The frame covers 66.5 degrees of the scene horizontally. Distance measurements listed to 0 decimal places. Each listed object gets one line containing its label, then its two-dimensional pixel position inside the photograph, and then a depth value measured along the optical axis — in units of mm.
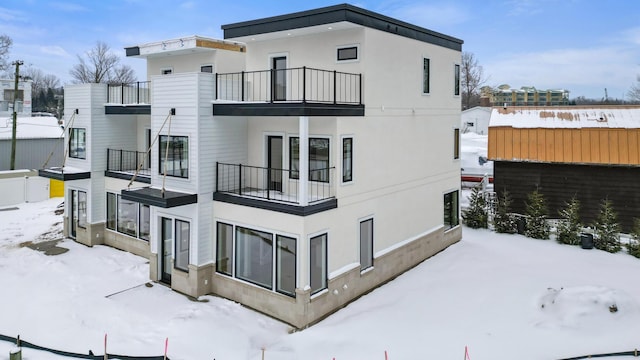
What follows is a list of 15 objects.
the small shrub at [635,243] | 17656
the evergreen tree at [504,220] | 20625
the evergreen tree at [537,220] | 19828
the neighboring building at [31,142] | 32125
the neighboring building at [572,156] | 19656
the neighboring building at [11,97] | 46022
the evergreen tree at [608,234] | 18312
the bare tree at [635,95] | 70125
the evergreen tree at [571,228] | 18953
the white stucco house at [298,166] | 12617
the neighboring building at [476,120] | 47375
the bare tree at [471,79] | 72562
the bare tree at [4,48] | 56844
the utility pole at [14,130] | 29758
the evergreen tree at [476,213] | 21406
